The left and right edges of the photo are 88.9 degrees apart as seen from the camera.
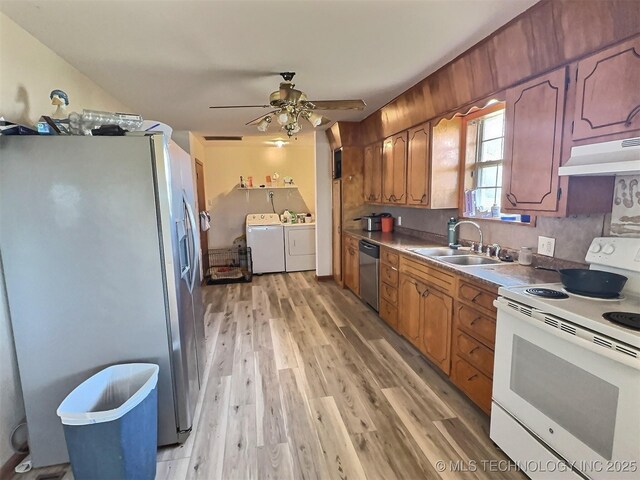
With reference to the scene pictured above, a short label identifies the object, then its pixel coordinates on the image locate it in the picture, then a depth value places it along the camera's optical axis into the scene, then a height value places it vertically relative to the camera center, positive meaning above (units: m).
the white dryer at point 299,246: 5.62 -0.78
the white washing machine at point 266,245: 5.48 -0.73
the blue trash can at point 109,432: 1.37 -0.99
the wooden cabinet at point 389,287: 3.12 -0.87
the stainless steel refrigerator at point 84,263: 1.54 -0.29
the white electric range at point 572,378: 1.13 -0.75
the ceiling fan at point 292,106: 2.38 +0.73
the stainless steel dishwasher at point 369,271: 3.54 -0.81
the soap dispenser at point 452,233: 2.96 -0.31
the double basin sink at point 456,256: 2.54 -0.47
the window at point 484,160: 2.68 +0.32
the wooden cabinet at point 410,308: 2.68 -0.94
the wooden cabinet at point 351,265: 4.18 -0.86
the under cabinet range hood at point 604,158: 1.27 +0.16
